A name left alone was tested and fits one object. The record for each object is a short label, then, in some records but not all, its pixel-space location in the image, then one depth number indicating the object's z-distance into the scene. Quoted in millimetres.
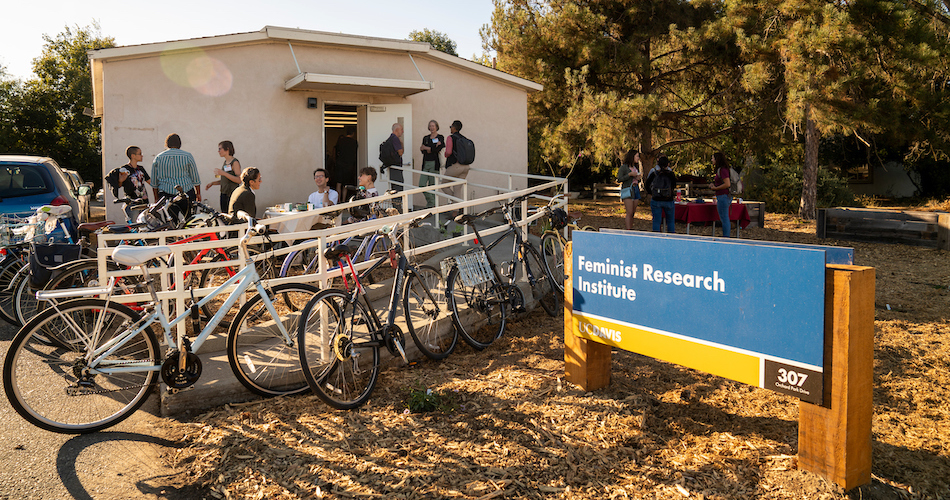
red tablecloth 11375
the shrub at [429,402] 3959
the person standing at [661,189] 10750
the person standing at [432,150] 11227
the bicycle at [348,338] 4082
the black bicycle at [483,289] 5426
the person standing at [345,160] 12844
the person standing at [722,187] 10828
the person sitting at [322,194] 8461
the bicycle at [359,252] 5859
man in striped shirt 7855
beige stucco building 9820
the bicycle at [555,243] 6824
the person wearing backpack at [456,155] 11148
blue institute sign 2984
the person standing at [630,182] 11836
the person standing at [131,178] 8203
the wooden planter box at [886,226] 11531
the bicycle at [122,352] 3715
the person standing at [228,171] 8664
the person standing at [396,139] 10914
